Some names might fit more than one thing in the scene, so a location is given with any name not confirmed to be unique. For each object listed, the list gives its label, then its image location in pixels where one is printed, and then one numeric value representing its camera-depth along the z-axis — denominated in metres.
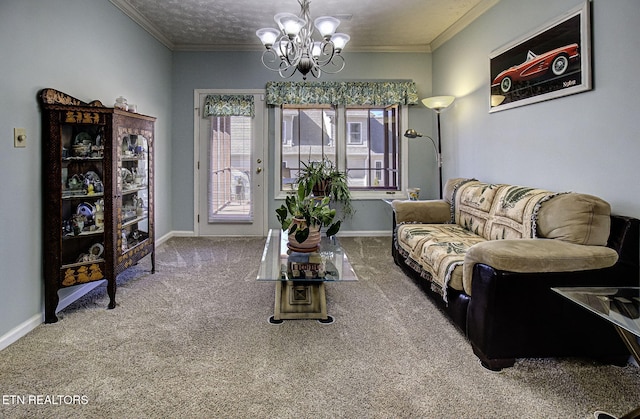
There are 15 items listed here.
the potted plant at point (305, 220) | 2.65
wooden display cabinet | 2.53
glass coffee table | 2.31
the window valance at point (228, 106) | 5.20
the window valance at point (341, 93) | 5.21
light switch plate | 2.29
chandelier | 2.89
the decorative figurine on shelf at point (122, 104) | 3.13
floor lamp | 4.41
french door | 5.32
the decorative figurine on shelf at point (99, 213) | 2.79
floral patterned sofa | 1.89
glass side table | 1.38
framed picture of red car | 2.50
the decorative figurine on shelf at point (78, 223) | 2.69
